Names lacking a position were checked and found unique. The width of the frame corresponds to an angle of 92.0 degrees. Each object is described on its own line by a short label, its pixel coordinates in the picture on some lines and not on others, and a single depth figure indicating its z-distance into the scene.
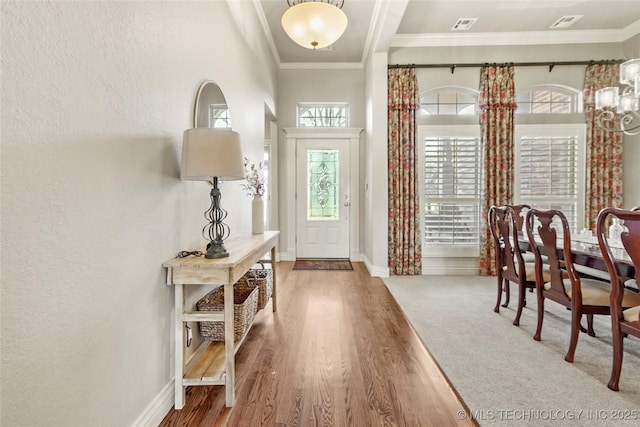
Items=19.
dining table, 1.78
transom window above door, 5.40
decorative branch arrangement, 2.76
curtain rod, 4.41
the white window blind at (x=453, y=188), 4.52
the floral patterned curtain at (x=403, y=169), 4.39
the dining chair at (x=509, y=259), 2.67
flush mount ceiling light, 2.50
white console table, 1.56
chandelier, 2.84
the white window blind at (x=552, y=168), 4.48
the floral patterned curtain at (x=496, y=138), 4.35
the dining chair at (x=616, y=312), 1.68
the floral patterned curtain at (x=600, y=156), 4.37
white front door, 5.33
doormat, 4.80
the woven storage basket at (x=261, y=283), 2.64
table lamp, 1.58
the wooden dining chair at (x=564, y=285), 2.03
